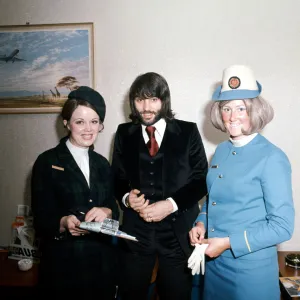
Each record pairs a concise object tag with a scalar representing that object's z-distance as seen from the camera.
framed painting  2.28
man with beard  1.55
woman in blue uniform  1.13
